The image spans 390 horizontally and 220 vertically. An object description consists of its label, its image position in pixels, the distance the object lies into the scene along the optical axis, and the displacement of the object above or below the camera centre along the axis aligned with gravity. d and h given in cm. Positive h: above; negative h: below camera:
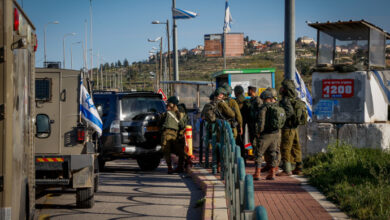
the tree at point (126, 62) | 16088 +1031
